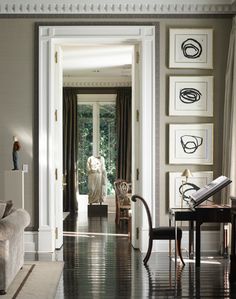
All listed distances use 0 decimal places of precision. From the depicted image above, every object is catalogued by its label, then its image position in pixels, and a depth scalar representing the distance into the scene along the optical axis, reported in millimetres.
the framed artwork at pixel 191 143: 7152
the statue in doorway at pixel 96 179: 12656
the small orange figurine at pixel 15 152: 6945
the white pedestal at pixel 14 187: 6887
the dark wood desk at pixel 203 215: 5949
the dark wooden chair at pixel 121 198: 10547
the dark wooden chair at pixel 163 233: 6051
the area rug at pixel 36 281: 4777
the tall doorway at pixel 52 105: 7137
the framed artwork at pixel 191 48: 7141
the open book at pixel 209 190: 5875
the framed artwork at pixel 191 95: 7148
